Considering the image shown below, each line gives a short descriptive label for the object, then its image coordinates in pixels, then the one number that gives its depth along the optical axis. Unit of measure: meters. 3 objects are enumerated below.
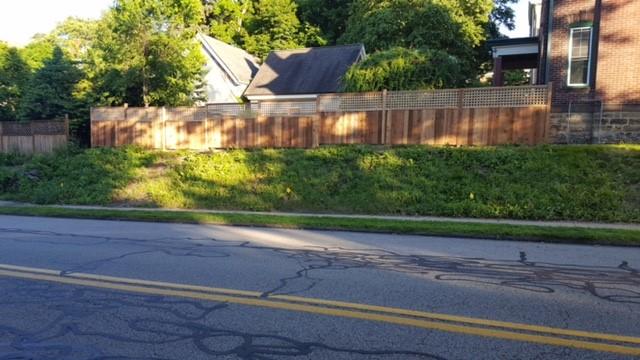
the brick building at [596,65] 15.53
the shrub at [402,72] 18.27
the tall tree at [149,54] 23.62
